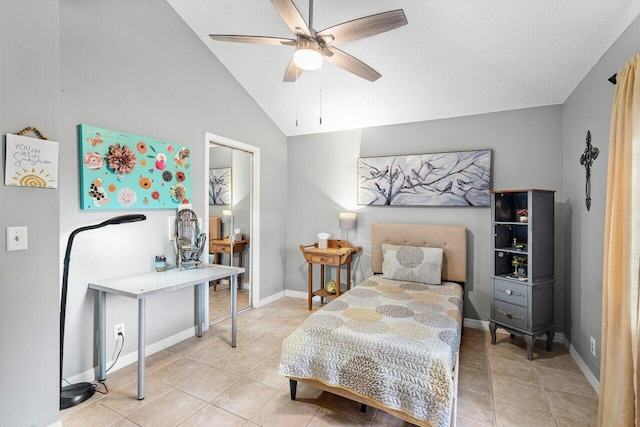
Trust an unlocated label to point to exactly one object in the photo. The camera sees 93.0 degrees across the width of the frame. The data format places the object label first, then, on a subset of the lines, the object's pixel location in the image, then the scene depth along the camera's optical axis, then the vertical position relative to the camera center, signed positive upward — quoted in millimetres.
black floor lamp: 2051 -951
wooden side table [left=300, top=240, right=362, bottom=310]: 3869 -605
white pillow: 3344 -612
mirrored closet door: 3635 -119
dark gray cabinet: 2840 -595
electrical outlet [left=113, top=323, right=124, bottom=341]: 2561 -1010
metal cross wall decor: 2430 +402
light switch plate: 1604 -153
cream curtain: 1517 -293
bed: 1733 -892
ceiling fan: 1760 +1125
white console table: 2176 -585
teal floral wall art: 2350 +344
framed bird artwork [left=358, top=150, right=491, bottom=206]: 3453 +383
